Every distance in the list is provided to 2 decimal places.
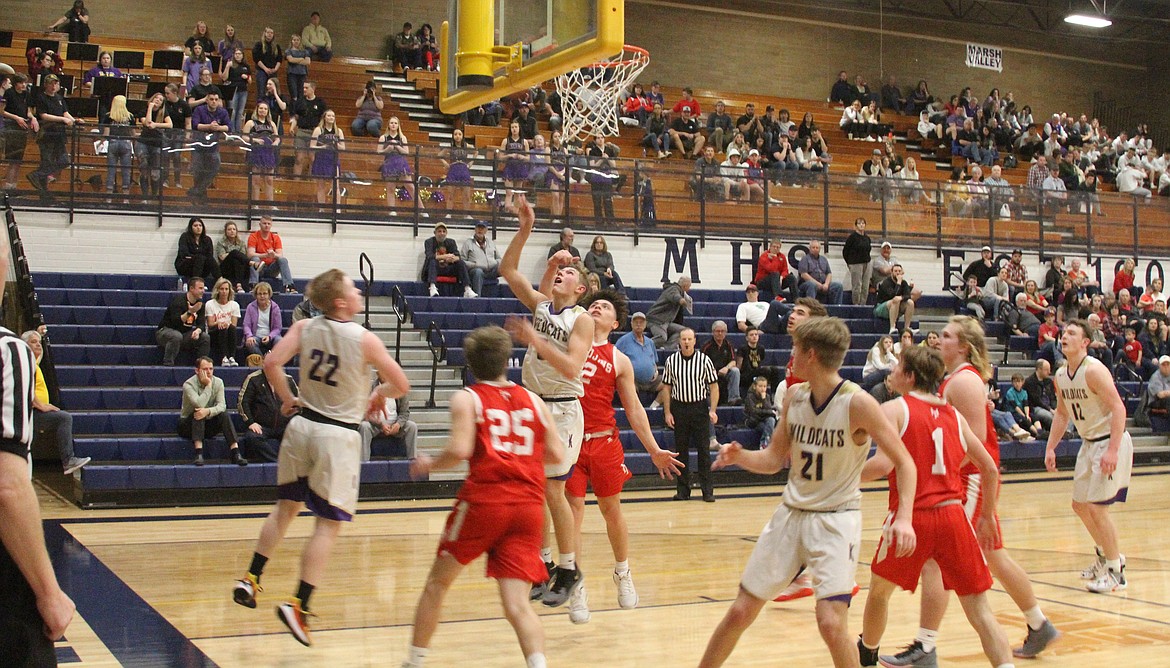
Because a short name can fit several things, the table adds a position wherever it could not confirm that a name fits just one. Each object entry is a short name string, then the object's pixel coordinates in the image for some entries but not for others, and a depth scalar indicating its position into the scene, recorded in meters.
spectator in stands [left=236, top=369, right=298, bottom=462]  12.02
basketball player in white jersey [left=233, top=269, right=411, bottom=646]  5.85
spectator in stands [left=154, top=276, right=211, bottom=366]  13.17
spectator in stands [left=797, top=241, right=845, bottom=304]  18.16
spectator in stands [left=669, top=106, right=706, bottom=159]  21.72
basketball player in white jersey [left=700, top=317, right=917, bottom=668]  4.48
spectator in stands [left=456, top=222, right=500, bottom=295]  16.17
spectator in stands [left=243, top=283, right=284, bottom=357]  13.58
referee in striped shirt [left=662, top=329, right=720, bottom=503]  12.39
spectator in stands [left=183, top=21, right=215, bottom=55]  20.14
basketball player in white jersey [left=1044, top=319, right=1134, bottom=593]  7.45
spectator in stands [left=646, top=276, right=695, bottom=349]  15.40
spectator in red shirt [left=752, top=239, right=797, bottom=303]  17.73
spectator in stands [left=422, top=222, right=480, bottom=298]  15.99
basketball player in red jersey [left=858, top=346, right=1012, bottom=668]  5.10
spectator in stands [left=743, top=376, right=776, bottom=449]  14.37
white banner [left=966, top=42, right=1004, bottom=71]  31.44
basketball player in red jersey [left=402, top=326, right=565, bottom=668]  4.68
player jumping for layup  6.39
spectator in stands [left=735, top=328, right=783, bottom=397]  15.09
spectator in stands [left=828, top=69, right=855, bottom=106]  28.39
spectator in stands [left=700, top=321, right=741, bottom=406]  14.84
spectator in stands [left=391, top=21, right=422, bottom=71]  23.89
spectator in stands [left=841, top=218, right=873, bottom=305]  18.64
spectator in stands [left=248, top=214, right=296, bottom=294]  15.03
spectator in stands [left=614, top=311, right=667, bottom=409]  13.23
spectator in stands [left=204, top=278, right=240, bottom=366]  13.34
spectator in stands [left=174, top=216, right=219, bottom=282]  14.58
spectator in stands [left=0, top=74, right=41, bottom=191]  14.63
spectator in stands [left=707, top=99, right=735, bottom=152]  22.42
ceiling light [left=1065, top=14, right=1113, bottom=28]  27.61
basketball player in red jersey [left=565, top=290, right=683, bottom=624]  6.83
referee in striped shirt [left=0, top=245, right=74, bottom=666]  2.73
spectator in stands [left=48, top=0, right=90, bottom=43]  20.12
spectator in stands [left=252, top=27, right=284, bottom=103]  20.16
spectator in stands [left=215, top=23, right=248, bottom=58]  20.35
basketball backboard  9.57
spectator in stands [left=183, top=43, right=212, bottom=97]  18.97
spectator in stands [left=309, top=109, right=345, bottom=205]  16.03
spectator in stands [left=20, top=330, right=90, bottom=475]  11.30
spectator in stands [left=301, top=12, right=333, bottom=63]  23.12
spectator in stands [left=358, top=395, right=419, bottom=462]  12.54
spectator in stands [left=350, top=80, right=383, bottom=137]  19.09
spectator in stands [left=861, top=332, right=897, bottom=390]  15.27
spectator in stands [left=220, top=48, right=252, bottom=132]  18.19
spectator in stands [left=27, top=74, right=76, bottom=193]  14.74
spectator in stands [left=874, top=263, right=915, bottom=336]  17.80
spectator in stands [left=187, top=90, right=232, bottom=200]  15.47
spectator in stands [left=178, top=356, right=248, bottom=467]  11.80
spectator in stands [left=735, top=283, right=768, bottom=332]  16.84
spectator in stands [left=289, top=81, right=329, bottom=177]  18.86
